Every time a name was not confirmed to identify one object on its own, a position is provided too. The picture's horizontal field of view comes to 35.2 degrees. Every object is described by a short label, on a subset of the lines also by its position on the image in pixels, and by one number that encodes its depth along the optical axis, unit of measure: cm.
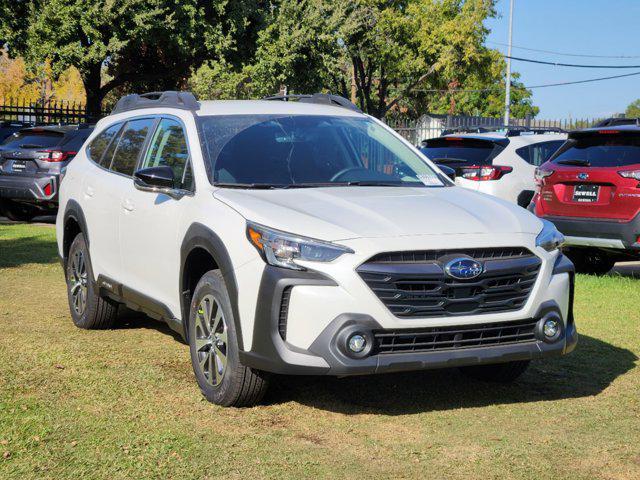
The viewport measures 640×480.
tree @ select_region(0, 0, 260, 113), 3180
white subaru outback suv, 503
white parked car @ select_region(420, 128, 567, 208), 1439
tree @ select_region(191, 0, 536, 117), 3544
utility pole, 6011
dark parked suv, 1756
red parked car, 1032
